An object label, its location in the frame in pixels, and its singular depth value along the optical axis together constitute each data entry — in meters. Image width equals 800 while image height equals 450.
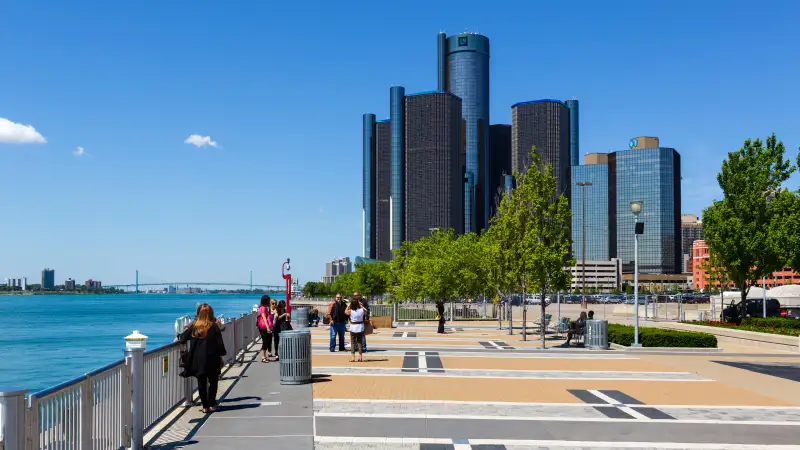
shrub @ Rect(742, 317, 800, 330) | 30.33
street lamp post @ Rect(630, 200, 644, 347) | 25.36
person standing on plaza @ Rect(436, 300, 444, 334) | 33.00
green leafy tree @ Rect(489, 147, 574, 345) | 26.52
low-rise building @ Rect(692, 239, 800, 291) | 39.94
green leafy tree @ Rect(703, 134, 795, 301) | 33.69
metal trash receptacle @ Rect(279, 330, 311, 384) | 14.77
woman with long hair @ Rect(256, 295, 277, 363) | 19.02
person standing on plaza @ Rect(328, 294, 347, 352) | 21.69
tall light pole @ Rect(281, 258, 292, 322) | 29.93
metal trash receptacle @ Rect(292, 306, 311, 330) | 34.28
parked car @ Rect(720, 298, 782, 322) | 45.62
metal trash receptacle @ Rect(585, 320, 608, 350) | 24.59
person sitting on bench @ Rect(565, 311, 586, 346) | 25.75
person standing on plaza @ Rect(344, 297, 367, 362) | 19.09
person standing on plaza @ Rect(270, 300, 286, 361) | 19.71
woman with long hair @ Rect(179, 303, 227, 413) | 11.17
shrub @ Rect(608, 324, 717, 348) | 24.28
